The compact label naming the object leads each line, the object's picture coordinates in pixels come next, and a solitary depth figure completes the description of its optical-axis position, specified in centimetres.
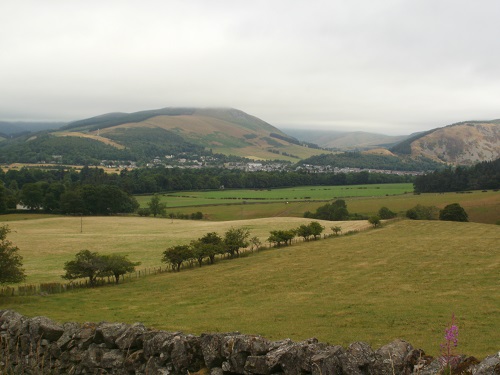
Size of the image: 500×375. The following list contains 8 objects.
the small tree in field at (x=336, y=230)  8712
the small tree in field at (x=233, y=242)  6875
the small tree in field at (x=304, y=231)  8131
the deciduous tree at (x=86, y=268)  4997
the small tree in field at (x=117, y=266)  5178
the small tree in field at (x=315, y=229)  8238
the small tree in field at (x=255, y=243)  7522
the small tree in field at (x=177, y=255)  5947
